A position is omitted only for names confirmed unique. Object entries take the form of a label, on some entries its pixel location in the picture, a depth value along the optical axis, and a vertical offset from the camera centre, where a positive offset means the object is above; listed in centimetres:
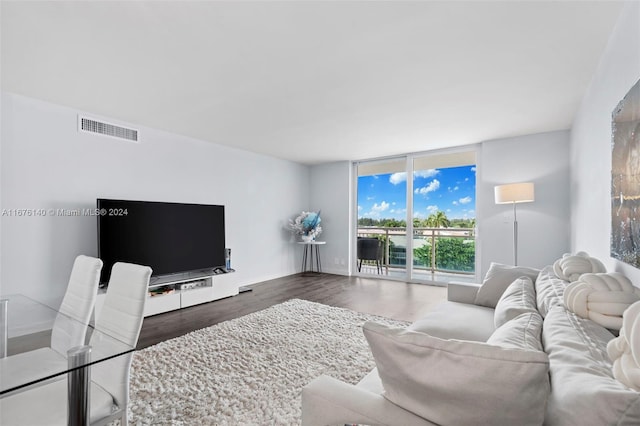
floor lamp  401 +33
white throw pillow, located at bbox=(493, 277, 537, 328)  167 -51
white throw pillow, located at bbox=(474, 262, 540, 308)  252 -56
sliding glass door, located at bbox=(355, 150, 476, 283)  543 +0
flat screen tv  355 -26
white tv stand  385 -107
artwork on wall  153 +21
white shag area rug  186 -121
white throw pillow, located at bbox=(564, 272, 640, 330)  128 -35
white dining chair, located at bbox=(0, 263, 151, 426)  118 -75
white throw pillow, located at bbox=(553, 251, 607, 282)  194 -32
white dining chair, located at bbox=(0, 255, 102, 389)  130 -60
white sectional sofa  72 -44
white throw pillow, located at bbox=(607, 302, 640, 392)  75 -37
